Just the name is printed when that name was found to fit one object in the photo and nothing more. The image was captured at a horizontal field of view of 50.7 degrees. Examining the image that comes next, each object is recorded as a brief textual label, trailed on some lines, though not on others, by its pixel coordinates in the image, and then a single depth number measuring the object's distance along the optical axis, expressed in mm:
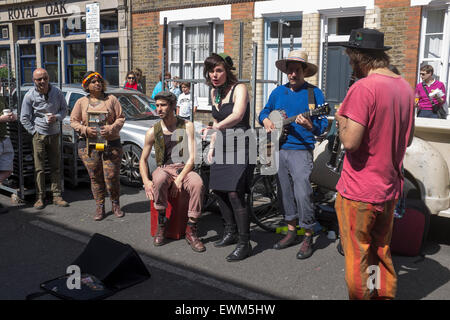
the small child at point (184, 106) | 9372
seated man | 5156
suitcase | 4879
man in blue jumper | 4867
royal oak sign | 17094
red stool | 5387
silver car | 7973
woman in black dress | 4699
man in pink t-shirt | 3061
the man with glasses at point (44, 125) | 6641
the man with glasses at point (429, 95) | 9172
